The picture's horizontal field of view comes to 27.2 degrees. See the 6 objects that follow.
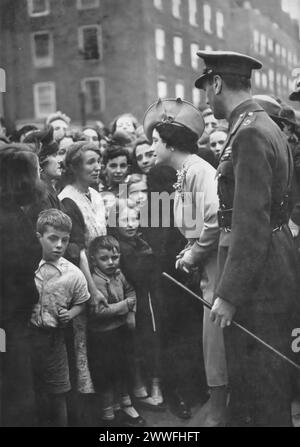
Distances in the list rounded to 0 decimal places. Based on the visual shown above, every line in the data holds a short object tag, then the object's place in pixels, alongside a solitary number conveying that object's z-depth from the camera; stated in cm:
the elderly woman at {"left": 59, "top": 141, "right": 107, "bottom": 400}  385
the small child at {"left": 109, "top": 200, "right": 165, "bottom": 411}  399
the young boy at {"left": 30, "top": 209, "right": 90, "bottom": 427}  371
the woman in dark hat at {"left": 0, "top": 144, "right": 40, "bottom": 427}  371
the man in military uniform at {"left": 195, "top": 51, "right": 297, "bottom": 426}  300
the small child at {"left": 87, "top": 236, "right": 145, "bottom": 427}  387
